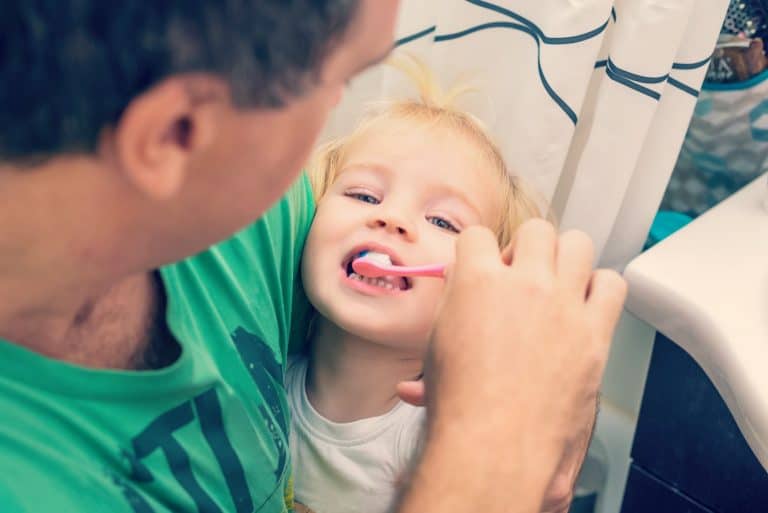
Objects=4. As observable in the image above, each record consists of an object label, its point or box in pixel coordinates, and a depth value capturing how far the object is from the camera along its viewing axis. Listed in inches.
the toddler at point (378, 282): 31.0
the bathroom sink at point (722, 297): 27.5
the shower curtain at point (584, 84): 32.7
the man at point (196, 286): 13.8
